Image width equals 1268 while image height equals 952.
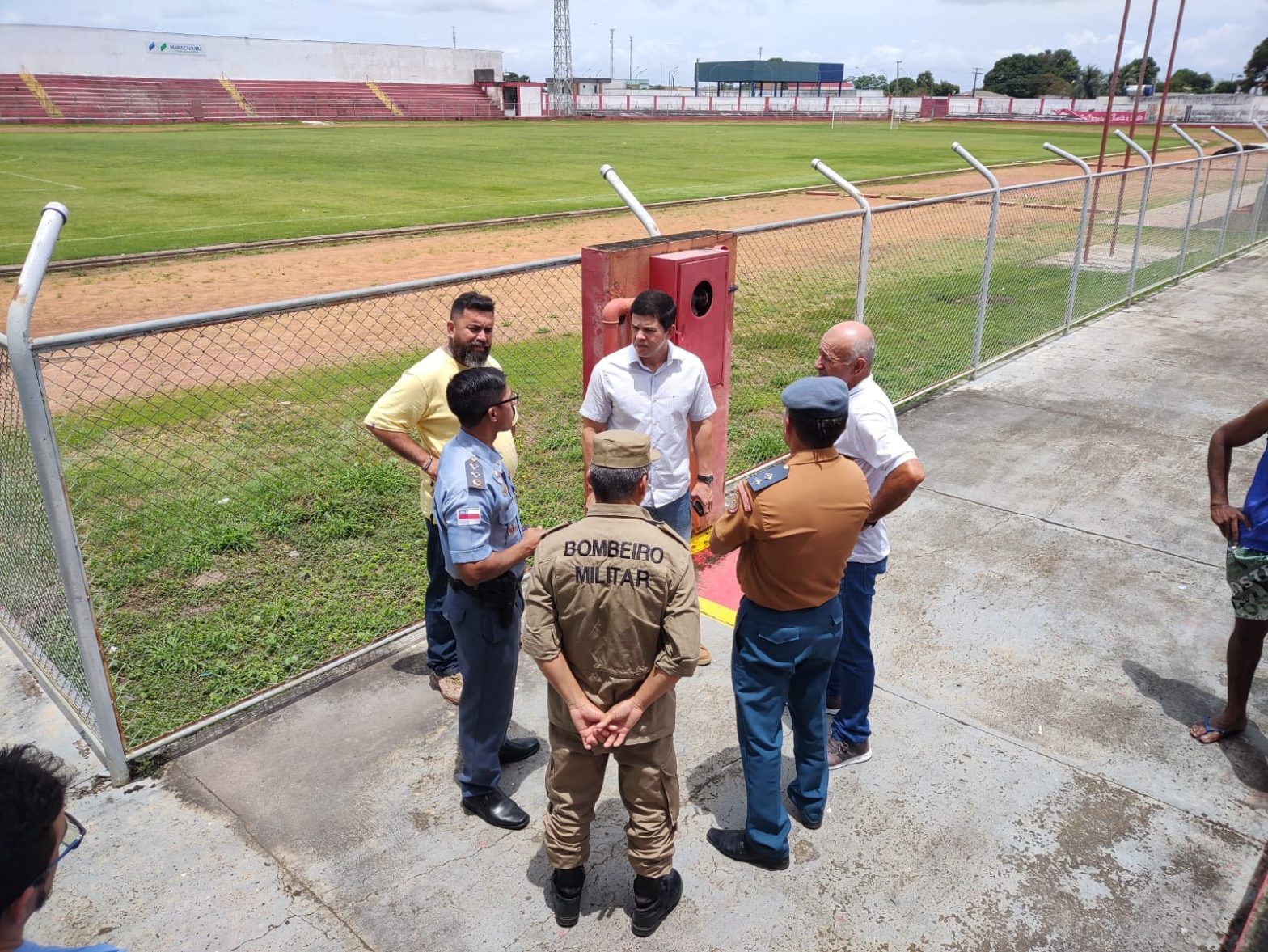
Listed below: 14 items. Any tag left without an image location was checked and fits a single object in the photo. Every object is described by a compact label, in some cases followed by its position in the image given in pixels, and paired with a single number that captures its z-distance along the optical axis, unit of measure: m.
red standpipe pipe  4.84
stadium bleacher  55.22
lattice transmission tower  85.44
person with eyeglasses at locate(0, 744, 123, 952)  1.60
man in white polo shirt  3.54
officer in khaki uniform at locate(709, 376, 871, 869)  3.01
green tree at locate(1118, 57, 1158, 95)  104.65
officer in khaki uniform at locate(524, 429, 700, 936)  2.67
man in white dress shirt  4.09
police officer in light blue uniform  3.14
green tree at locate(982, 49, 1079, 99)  107.74
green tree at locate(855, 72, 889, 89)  160.75
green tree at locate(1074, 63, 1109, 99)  115.31
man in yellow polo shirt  4.03
